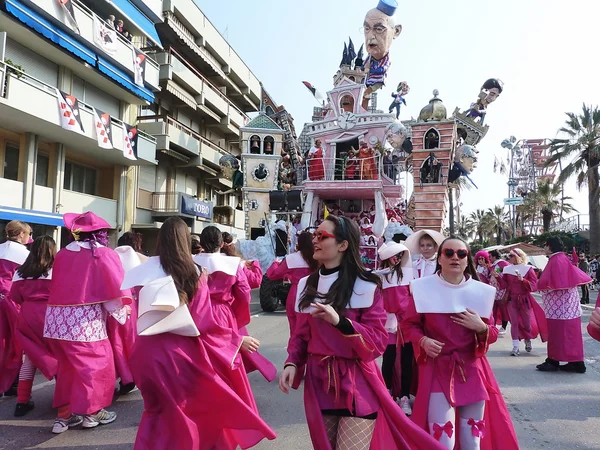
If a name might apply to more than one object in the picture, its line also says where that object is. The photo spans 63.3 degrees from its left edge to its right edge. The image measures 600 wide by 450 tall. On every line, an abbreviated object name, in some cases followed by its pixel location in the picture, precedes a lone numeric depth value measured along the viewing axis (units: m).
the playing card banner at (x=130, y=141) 18.52
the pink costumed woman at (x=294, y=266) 5.16
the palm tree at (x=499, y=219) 62.44
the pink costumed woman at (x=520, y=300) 7.93
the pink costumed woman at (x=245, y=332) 4.48
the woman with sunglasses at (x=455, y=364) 2.91
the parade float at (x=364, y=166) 15.27
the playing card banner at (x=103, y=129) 16.83
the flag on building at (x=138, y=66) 19.09
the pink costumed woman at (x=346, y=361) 2.62
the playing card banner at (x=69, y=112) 15.11
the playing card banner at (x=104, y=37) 16.64
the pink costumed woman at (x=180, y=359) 2.91
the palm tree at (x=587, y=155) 26.42
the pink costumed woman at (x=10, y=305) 5.29
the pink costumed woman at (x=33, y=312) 4.84
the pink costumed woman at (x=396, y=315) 4.96
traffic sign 35.19
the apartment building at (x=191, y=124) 23.33
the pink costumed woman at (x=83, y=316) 4.32
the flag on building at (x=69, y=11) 14.96
